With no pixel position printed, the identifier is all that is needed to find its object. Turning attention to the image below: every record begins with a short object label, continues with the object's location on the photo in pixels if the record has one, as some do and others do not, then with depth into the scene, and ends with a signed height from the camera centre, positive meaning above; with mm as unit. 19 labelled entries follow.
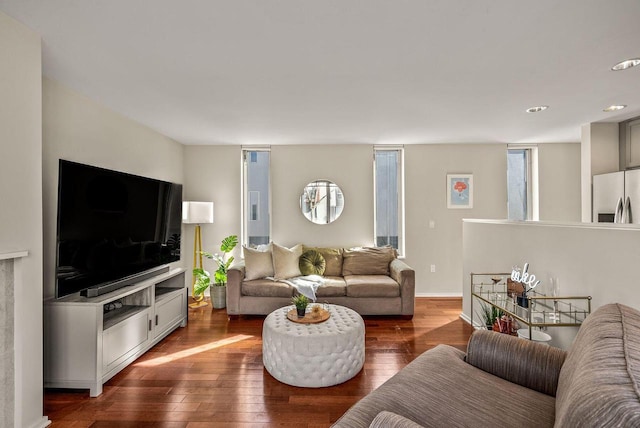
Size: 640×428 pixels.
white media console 2285 -946
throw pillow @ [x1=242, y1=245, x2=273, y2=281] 4066 -631
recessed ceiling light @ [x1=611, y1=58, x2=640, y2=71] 2229 +1105
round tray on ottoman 2674 -893
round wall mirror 4930 +226
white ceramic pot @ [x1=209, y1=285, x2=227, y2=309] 4348 -1109
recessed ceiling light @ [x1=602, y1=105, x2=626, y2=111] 3176 +1108
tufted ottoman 2383 -1074
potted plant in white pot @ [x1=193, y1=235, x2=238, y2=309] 4355 -882
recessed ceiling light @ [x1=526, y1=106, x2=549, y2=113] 3218 +1115
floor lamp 4371 -32
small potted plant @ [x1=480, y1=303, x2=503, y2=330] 2929 -974
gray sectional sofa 833 -764
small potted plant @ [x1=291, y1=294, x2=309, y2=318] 2750 -785
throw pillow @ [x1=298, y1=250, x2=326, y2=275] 4301 -656
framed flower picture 4938 +436
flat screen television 2264 -94
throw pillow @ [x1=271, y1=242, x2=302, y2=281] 4188 -631
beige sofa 3867 -974
